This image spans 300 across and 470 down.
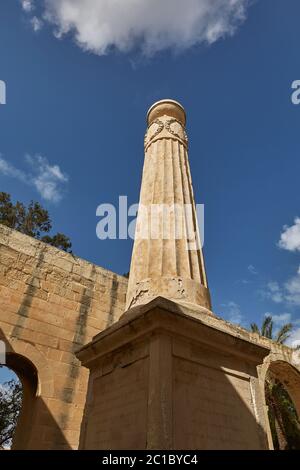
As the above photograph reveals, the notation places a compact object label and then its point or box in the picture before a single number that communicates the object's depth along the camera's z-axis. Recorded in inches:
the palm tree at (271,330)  625.0
